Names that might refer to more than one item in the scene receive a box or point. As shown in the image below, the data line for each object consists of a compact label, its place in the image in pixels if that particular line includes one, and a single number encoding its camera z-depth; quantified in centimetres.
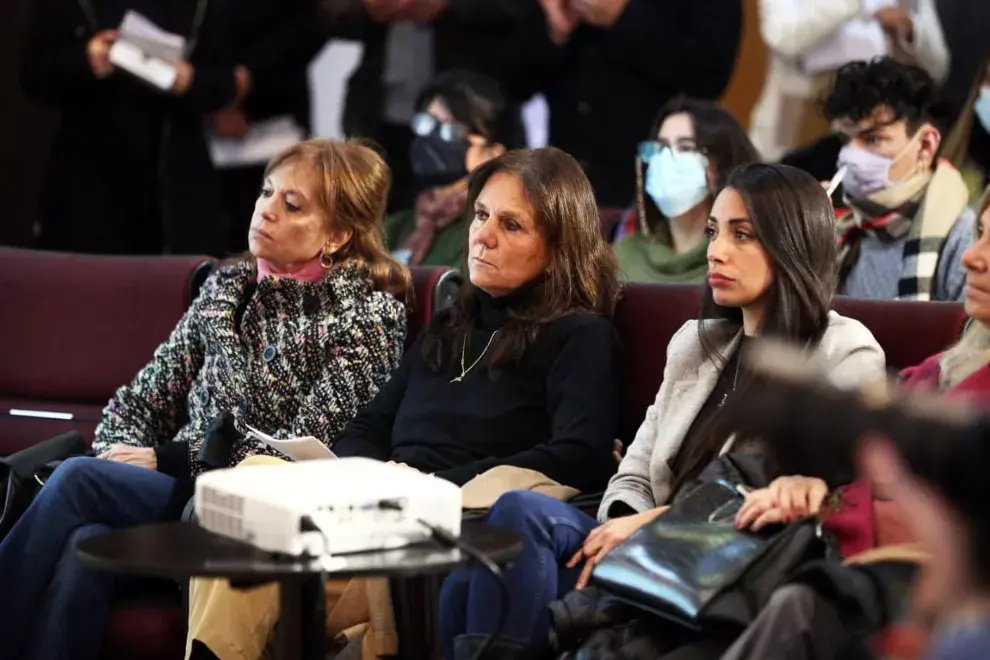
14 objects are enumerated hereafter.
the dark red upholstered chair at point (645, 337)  688
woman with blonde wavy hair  659
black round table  461
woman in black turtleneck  649
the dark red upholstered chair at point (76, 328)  791
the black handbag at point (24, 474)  663
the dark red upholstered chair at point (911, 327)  636
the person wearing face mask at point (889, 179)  813
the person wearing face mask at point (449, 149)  977
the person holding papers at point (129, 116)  1032
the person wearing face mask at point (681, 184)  869
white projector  473
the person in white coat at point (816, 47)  973
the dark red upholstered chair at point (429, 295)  744
